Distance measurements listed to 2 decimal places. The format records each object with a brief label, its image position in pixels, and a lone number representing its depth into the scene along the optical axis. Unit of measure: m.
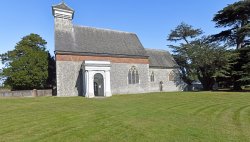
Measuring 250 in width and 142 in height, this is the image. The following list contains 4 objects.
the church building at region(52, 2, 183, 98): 20.42
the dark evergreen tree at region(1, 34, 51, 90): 24.09
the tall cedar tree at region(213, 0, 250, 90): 24.85
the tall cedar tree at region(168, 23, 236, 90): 26.08
